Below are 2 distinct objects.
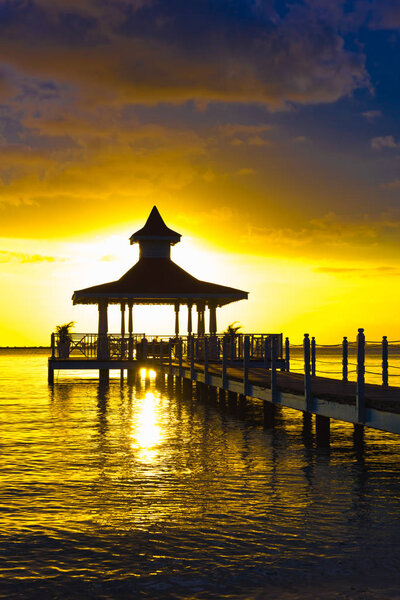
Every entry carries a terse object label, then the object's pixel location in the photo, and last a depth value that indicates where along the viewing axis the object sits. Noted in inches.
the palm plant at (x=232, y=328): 2110.5
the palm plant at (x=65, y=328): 1953.7
